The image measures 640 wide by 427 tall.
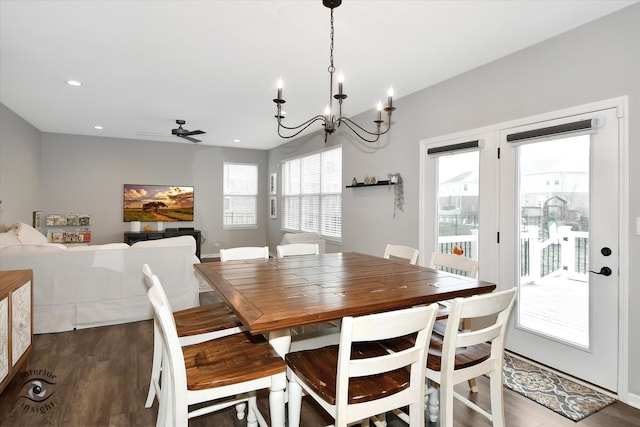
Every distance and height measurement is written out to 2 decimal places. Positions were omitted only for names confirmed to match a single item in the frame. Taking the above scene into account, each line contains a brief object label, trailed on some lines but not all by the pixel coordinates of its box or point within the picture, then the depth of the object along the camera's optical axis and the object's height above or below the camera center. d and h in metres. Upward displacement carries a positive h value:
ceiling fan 5.45 +1.25
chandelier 2.16 +0.69
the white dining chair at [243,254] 2.86 -0.36
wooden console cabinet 2.15 -0.76
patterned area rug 2.26 -1.25
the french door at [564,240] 2.47 -0.20
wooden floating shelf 4.47 +0.40
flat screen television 7.37 +0.18
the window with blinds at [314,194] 5.88 +0.36
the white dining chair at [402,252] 2.93 -0.35
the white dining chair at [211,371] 1.40 -0.71
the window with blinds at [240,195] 8.34 +0.42
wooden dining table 1.45 -0.41
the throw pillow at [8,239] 3.72 -0.33
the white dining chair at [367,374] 1.27 -0.70
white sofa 3.45 -0.72
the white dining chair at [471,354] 1.53 -0.71
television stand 6.99 -0.49
